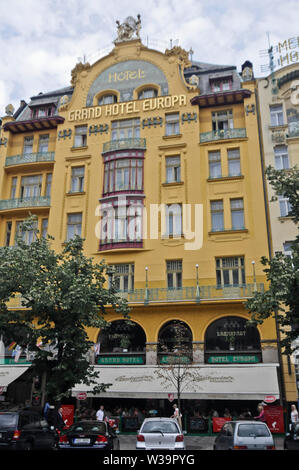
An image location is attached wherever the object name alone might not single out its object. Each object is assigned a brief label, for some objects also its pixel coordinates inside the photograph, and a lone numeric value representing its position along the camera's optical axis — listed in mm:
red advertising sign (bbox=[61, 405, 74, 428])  22281
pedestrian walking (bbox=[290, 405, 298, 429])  18584
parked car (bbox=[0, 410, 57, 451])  13520
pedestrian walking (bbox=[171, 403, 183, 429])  19188
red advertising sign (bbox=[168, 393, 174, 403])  22188
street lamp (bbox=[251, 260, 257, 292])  25230
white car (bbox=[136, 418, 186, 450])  12867
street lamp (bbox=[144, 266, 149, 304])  26391
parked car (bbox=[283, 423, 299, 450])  14633
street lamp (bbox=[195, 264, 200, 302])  25500
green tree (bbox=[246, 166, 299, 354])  16000
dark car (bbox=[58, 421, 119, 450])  13352
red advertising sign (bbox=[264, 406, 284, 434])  21488
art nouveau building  24844
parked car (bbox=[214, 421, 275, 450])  12602
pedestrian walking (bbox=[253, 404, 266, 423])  19781
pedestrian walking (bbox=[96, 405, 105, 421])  19917
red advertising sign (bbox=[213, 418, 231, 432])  21353
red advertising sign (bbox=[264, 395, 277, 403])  21359
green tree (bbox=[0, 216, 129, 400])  18438
